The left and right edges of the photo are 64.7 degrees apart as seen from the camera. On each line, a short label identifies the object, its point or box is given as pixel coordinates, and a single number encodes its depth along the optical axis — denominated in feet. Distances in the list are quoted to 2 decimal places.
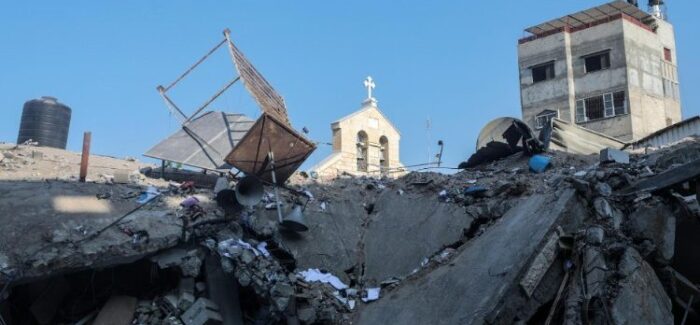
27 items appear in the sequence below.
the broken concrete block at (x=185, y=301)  19.51
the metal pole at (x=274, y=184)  22.25
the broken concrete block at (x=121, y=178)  25.86
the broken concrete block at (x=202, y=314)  18.89
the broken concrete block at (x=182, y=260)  19.94
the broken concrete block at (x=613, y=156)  22.31
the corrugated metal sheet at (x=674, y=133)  51.57
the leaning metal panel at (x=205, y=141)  26.40
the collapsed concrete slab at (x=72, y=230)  18.02
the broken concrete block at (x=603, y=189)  17.57
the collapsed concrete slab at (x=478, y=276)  15.34
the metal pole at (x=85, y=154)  25.20
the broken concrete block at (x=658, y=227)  16.52
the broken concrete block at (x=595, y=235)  16.07
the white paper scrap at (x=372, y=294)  19.80
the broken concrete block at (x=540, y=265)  15.15
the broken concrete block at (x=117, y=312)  19.44
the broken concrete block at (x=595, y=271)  15.00
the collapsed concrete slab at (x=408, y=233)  21.45
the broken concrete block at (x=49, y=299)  19.94
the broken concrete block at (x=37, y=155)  30.00
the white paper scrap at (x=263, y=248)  20.38
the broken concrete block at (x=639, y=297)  14.42
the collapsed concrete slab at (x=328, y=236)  22.09
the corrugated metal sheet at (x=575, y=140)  39.01
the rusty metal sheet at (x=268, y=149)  22.85
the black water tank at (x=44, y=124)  41.70
